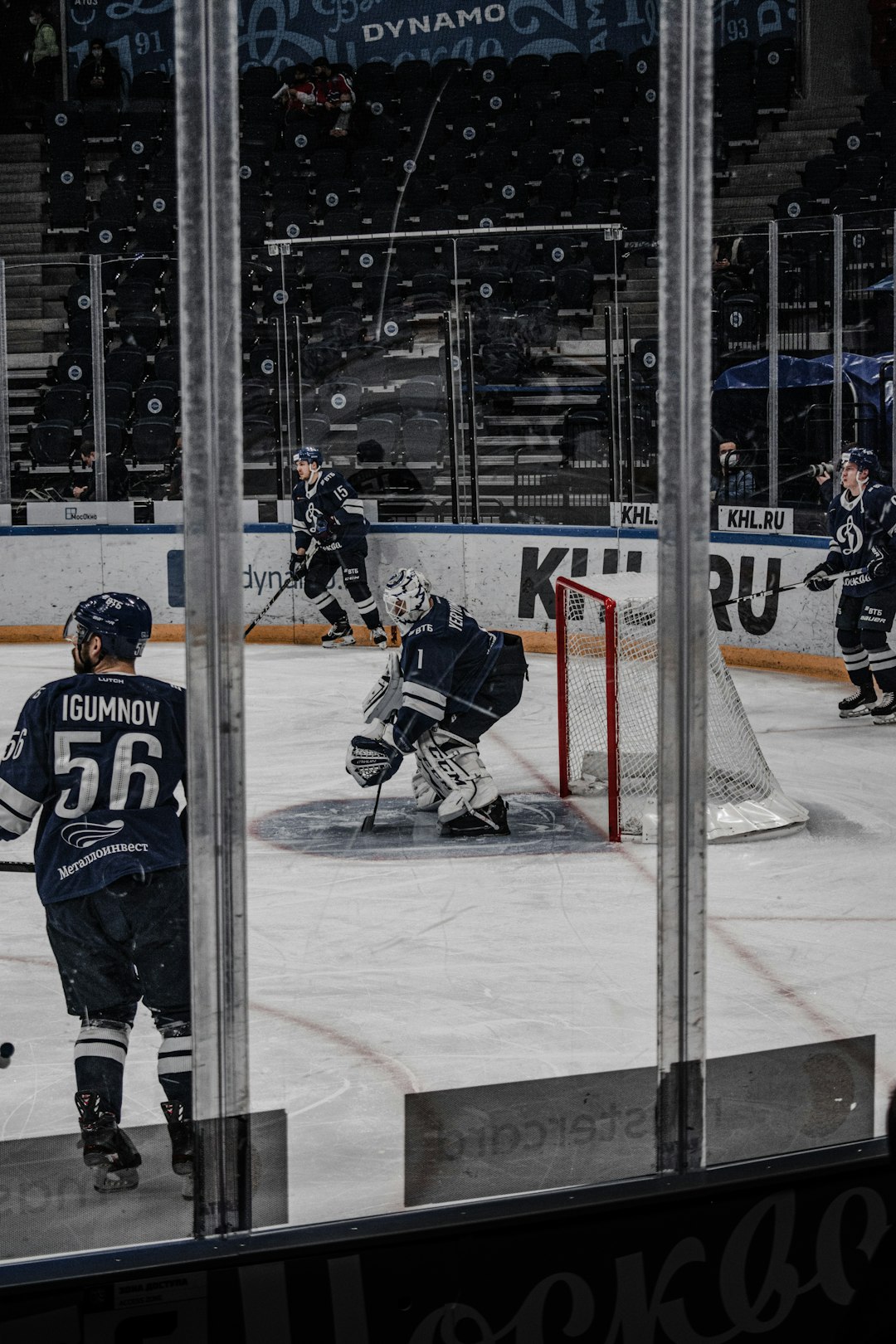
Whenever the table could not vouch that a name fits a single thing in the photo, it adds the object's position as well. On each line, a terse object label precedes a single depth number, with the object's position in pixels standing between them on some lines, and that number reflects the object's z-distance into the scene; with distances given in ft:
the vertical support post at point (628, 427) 55.62
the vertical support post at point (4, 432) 41.11
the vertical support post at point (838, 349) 50.44
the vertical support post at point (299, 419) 55.98
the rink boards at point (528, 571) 50.93
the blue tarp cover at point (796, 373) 51.47
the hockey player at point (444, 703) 31.63
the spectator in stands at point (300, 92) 41.65
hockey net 32.71
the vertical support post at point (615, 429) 56.08
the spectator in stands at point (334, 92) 51.55
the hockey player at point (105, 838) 15.31
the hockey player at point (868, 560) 43.98
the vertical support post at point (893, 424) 49.06
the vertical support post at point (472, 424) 57.06
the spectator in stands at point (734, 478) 52.44
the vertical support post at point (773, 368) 50.75
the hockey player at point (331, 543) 53.47
